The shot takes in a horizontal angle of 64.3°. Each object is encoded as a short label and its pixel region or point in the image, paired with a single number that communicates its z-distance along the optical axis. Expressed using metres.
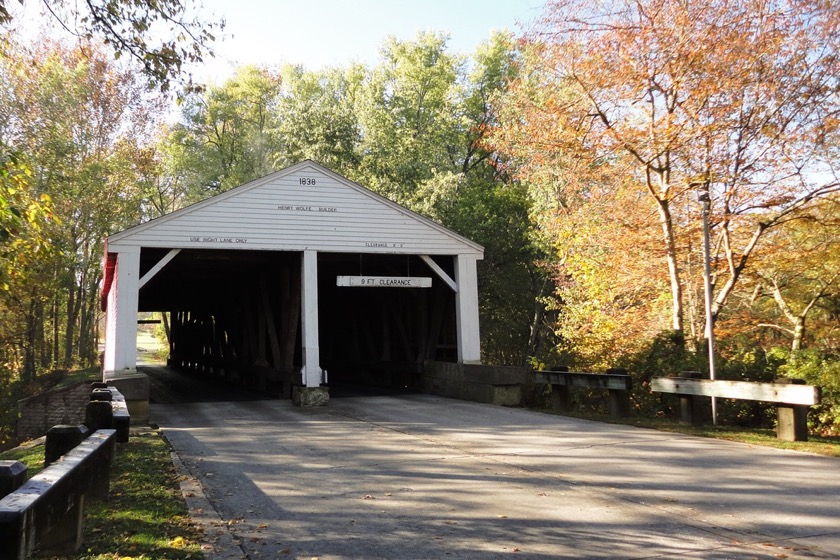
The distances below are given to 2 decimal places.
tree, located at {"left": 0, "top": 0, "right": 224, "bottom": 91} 8.07
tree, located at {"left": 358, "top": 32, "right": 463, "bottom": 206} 29.45
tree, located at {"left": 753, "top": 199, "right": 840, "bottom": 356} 15.84
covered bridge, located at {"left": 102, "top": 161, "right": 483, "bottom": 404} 13.57
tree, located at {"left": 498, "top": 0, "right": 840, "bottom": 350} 13.74
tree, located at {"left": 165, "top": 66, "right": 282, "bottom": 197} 41.06
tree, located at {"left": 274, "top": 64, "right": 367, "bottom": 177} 29.67
